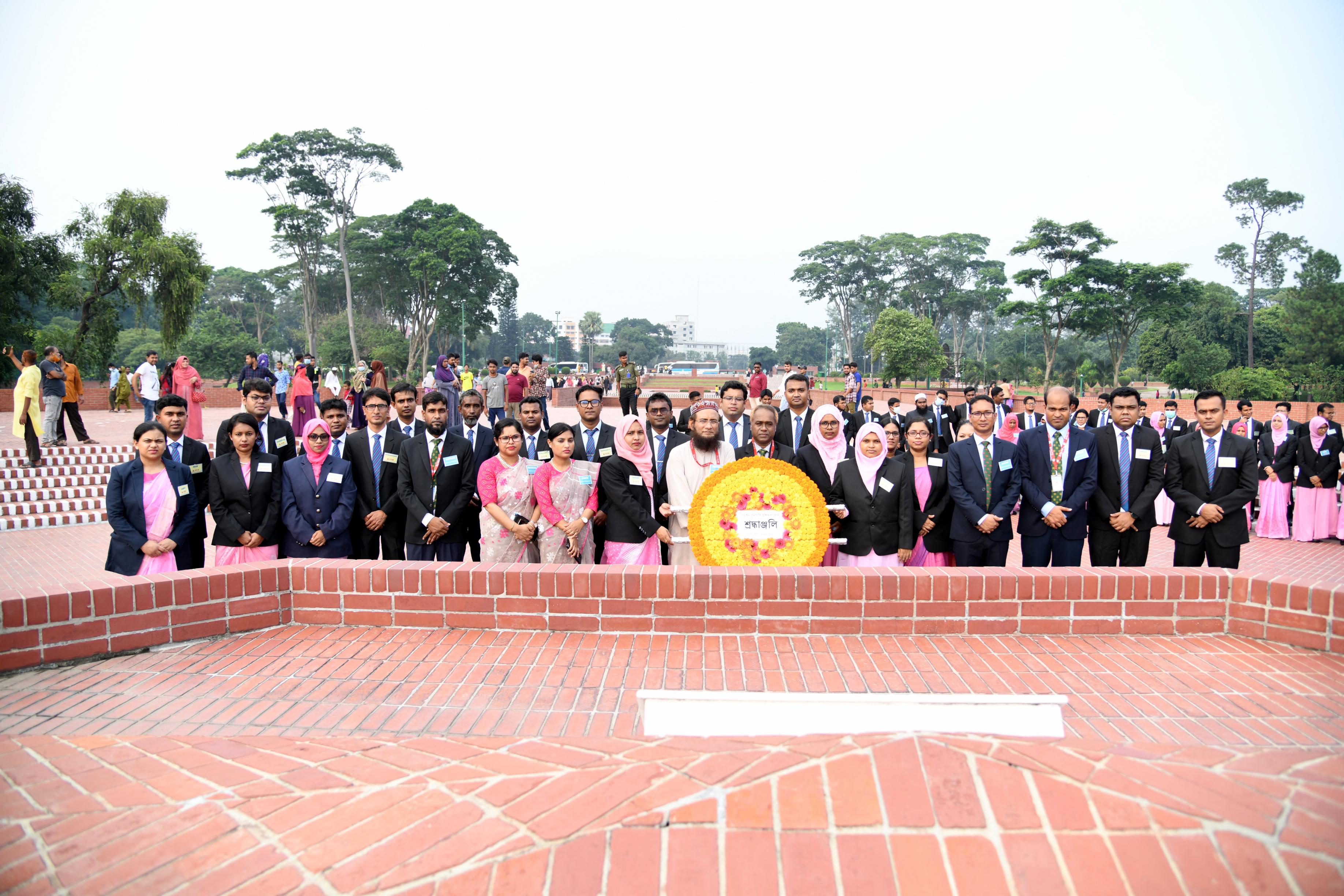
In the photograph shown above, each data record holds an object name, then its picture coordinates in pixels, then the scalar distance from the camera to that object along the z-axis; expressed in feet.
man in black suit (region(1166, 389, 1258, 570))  17.88
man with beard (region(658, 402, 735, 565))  17.58
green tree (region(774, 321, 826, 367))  420.77
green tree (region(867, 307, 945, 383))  163.02
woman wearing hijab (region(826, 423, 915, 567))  17.30
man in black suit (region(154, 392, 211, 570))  17.37
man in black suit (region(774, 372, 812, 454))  23.90
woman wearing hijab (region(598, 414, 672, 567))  16.94
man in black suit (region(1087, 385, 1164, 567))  18.29
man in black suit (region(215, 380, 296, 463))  21.54
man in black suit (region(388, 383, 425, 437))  21.53
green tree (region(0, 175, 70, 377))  80.48
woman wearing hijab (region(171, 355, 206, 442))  43.86
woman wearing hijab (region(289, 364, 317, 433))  50.65
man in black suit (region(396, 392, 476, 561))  18.42
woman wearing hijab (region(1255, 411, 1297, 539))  32.94
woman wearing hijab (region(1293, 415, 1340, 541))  31.45
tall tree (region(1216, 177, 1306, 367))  149.59
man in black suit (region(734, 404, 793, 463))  18.89
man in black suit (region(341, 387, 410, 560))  18.89
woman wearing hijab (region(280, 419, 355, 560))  17.26
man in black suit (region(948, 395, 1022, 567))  17.74
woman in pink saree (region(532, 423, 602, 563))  16.70
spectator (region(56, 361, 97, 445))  44.73
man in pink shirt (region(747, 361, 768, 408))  57.11
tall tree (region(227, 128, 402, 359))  134.10
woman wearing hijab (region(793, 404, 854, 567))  18.38
